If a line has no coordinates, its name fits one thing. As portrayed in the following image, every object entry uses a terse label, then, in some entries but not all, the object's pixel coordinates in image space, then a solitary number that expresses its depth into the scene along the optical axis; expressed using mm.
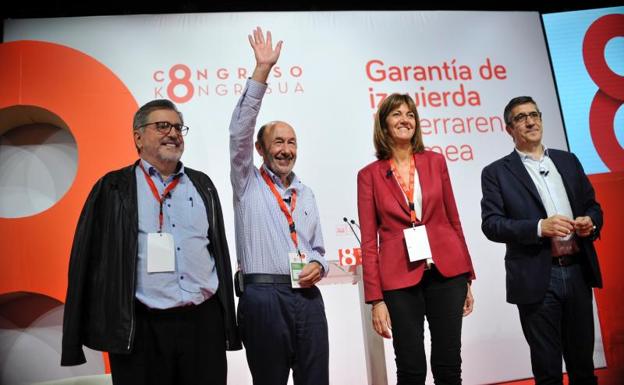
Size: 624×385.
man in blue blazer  2270
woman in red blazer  2002
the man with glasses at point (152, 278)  1818
